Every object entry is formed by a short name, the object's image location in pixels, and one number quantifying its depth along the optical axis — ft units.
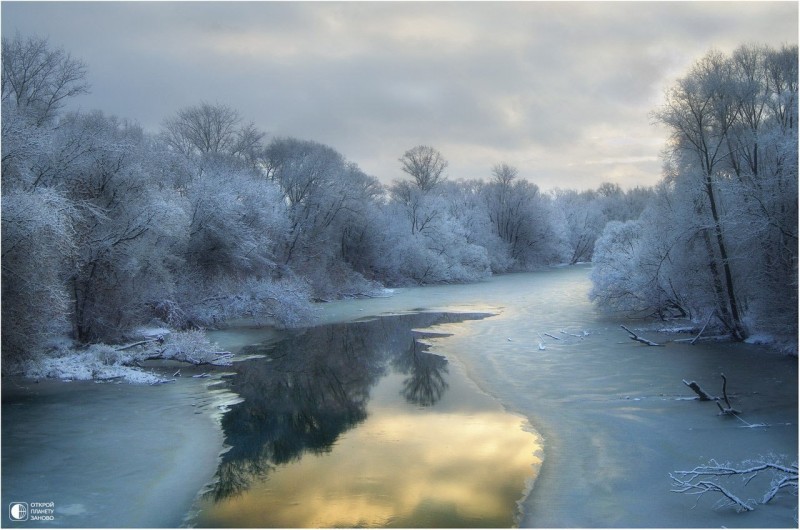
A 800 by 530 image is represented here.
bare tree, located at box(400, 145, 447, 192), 256.11
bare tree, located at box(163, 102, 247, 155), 162.50
